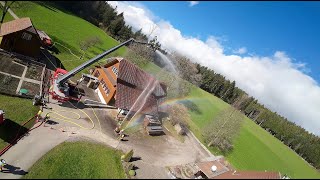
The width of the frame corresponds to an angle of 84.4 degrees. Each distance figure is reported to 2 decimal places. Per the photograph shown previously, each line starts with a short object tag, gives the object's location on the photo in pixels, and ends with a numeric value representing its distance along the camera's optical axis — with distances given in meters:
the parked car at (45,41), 38.81
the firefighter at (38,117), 24.44
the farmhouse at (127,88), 31.99
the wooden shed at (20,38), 31.80
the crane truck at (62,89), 28.19
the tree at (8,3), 24.07
